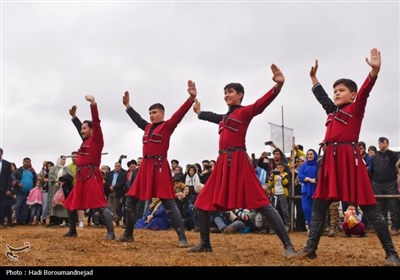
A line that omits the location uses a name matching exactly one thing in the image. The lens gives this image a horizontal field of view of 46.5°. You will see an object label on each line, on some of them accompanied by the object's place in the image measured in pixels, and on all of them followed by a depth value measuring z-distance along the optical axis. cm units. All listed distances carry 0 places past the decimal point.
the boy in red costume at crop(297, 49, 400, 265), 528
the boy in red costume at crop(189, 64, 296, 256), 590
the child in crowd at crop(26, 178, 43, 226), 1561
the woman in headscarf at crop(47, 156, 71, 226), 1427
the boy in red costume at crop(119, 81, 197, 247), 761
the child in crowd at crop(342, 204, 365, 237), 1084
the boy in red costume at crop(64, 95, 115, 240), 837
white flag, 1603
